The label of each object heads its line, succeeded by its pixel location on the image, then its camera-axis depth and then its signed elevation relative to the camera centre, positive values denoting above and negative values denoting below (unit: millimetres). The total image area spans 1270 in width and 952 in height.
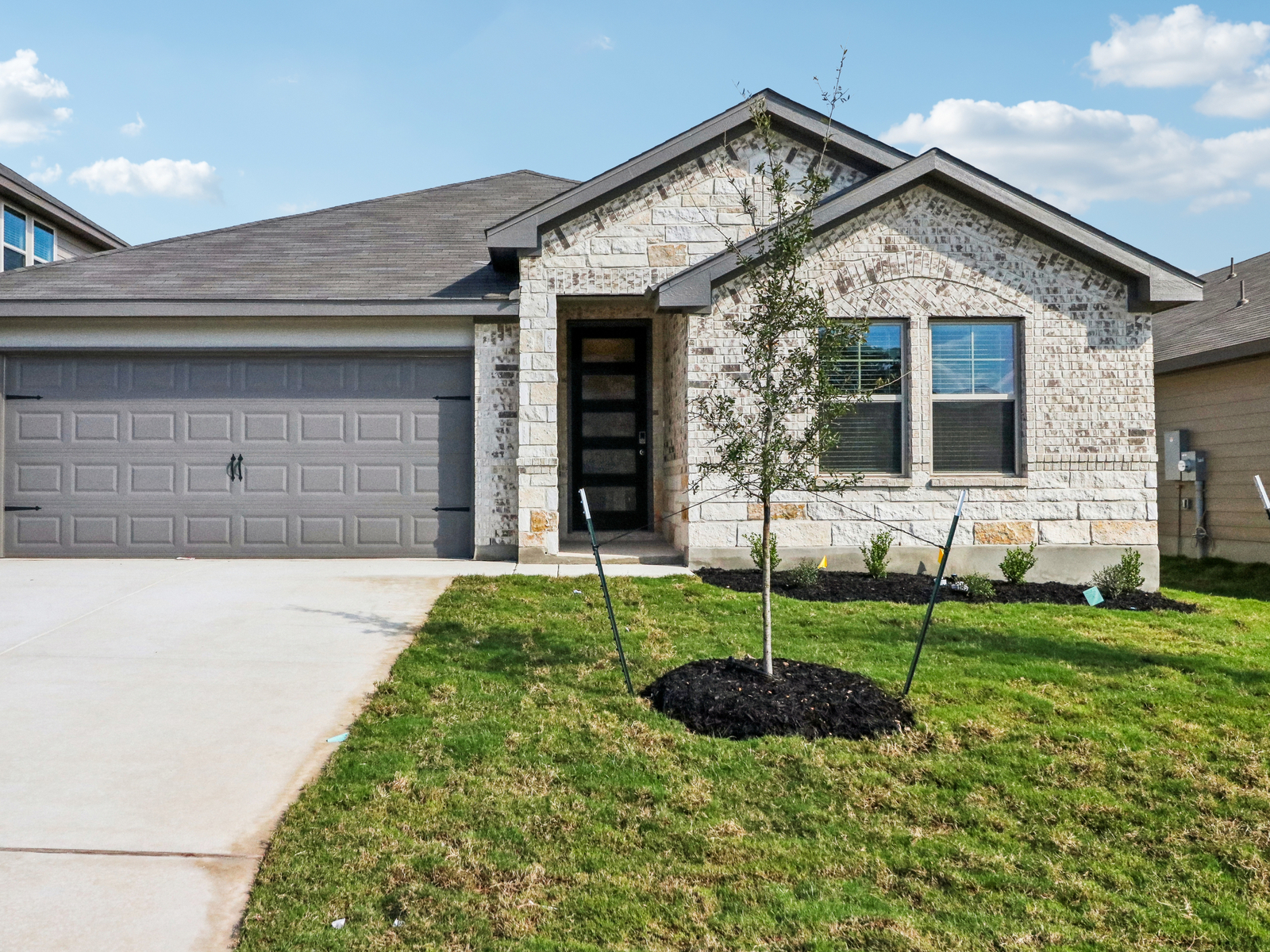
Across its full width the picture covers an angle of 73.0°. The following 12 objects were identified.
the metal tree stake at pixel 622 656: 4802 -1122
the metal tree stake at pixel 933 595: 4644 -718
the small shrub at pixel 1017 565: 9000 -1057
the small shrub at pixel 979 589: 8359 -1215
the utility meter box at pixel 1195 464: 12758 -13
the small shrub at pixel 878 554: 9055 -948
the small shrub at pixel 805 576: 8539 -1117
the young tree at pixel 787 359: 4887 +596
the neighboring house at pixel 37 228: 12539 +3901
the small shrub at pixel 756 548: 6543 -660
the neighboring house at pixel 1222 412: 11766 +761
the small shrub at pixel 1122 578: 8797 -1192
